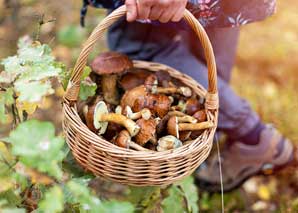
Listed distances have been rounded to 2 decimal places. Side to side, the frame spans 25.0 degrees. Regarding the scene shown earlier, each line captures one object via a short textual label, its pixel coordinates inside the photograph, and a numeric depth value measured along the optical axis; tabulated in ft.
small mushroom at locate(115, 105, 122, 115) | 3.84
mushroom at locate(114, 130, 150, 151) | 3.58
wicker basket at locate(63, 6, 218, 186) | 3.49
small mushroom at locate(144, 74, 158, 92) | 3.95
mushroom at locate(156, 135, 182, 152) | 3.64
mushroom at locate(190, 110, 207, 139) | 3.81
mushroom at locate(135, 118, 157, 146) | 3.62
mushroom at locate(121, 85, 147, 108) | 3.84
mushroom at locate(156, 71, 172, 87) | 4.10
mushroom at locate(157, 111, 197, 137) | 3.76
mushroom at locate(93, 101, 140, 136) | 3.62
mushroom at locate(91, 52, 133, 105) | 3.92
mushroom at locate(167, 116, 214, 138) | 3.71
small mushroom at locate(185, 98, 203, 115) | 3.93
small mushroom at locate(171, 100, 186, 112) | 3.93
